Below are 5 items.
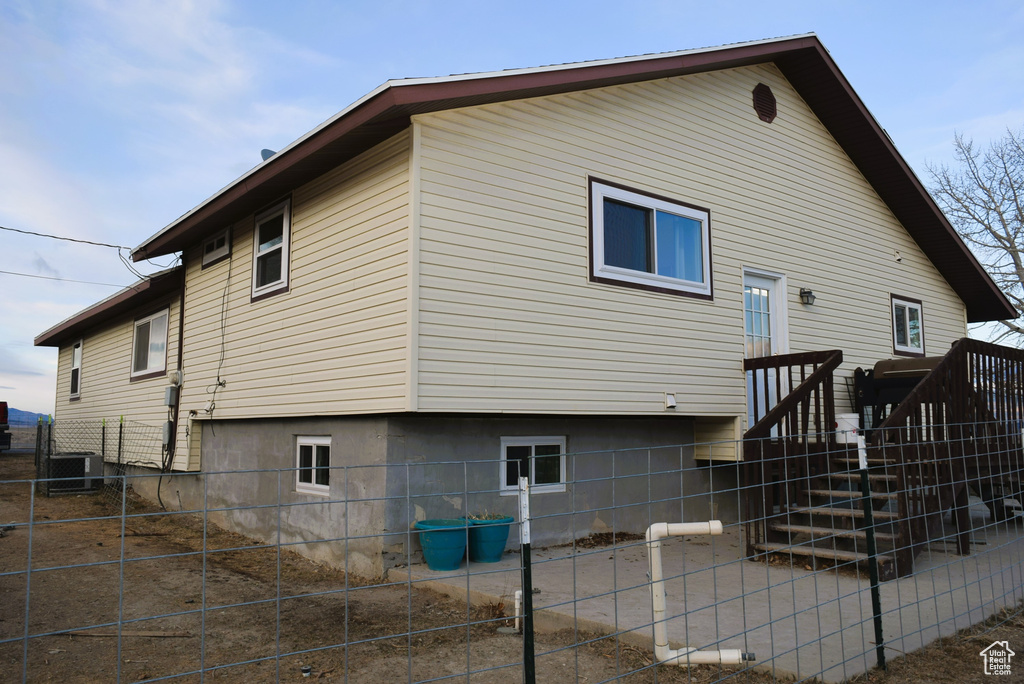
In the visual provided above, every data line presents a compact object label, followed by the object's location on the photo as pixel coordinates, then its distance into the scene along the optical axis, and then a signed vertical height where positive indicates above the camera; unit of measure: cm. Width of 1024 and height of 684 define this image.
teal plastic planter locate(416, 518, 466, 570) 639 -107
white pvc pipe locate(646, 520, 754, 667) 376 -100
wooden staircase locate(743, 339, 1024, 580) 648 -30
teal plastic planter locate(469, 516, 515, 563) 677 -111
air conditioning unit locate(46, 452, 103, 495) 1289 -80
